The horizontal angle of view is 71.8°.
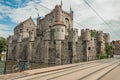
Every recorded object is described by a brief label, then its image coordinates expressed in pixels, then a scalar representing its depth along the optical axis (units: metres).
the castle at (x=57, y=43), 23.03
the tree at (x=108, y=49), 34.45
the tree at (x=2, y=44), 38.03
